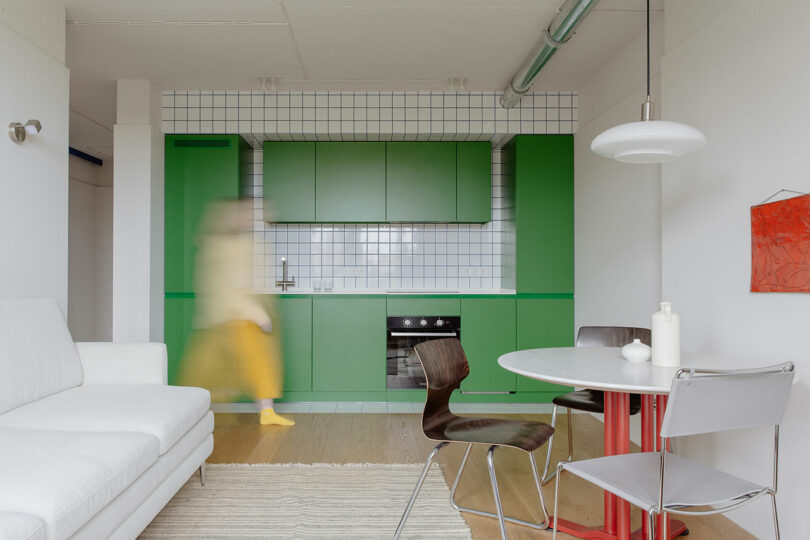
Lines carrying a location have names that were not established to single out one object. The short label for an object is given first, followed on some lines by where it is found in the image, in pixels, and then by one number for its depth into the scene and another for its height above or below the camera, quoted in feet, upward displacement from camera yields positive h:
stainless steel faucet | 15.15 -0.29
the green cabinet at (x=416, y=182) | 14.57 +2.53
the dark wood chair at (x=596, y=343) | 8.13 -1.25
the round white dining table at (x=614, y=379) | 5.63 -1.15
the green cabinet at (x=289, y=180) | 14.55 +2.56
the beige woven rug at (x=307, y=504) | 6.95 -3.48
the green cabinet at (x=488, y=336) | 14.08 -1.75
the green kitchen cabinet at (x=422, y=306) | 14.10 -0.94
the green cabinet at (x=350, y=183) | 14.55 +2.48
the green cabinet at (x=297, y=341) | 13.97 -1.88
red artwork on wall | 6.15 +0.34
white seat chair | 4.47 -1.35
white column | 13.24 +0.97
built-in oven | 14.11 -1.69
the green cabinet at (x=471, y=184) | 14.65 +2.48
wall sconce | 8.16 +2.24
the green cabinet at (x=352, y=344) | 14.05 -1.97
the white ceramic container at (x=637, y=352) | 6.53 -1.01
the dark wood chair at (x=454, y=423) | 6.20 -2.01
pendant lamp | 5.72 +1.50
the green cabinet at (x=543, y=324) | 14.05 -1.41
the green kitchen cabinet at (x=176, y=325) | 13.76 -1.44
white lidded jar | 6.37 -0.81
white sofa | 4.46 -1.83
